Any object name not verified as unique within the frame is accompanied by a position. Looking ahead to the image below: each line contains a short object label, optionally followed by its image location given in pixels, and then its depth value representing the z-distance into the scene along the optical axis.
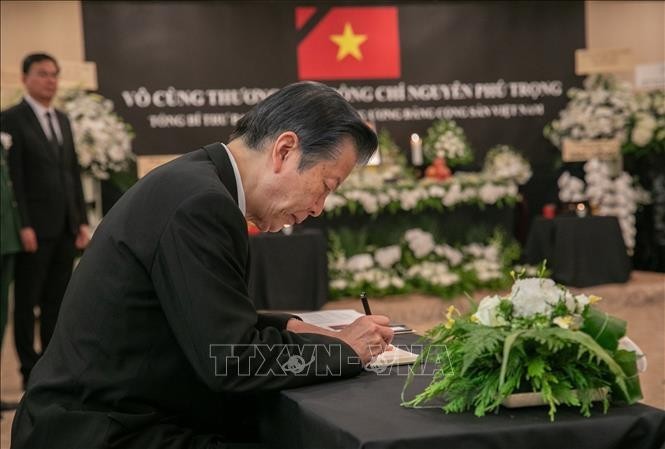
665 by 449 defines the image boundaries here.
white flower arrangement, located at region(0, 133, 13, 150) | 4.91
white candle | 7.60
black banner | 7.98
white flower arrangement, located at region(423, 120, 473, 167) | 7.89
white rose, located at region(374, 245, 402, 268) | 6.80
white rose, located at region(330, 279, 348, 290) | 6.66
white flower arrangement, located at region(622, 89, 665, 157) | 7.74
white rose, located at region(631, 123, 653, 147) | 7.73
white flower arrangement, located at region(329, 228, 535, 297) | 6.74
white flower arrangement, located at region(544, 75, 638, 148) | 7.75
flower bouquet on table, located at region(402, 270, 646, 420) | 1.49
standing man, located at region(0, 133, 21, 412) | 4.86
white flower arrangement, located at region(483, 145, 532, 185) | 7.77
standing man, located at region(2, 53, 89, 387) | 5.12
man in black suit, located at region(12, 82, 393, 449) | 1.66
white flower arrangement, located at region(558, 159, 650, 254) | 7.51
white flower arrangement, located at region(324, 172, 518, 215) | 6.71
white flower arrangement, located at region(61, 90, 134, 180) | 6.34
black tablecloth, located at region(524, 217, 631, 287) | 6.96
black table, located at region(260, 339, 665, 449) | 1.42
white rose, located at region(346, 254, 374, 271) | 6.70
